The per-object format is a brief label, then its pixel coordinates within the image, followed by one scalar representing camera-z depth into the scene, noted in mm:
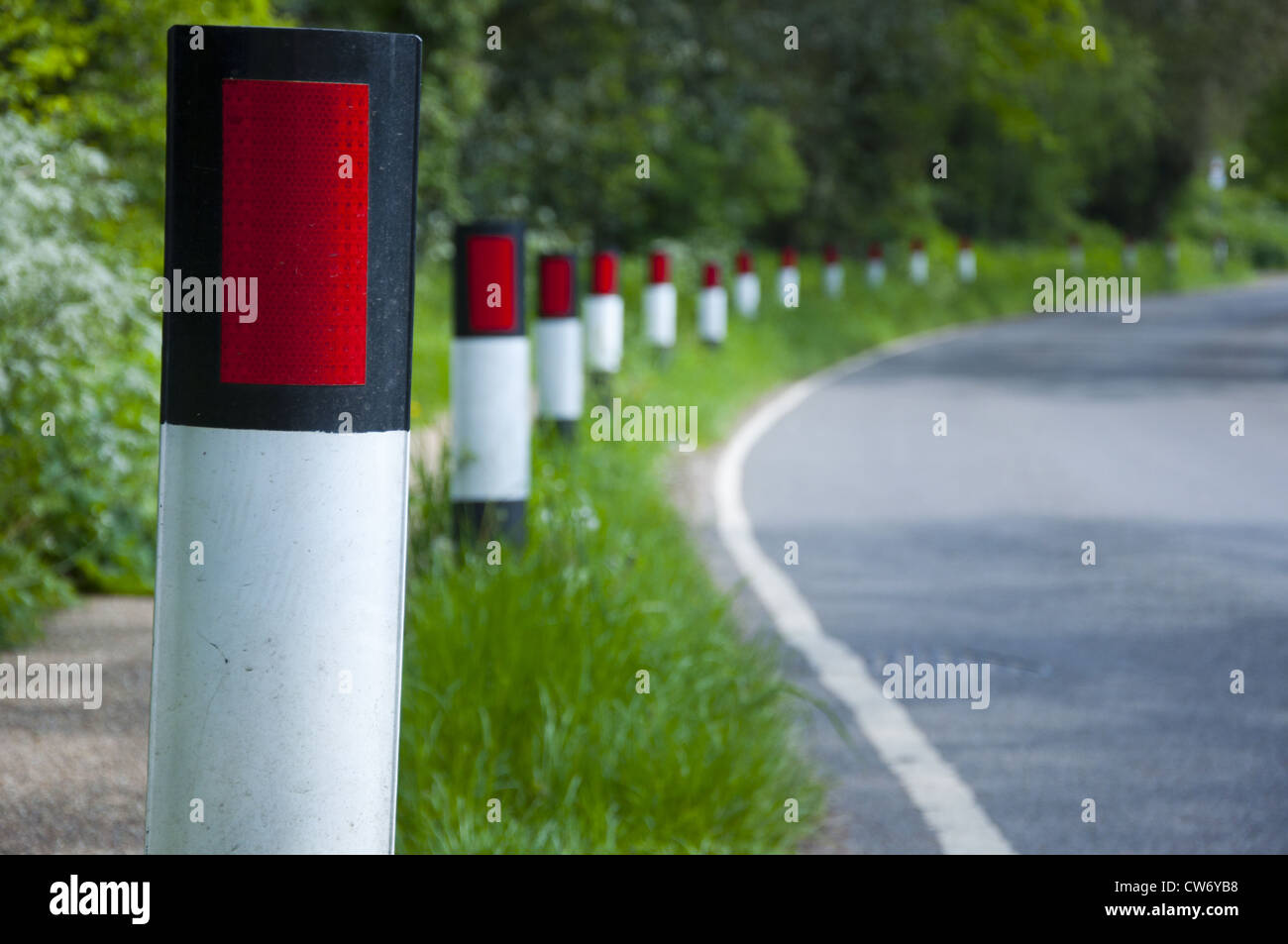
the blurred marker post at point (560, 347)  7477
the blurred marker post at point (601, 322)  10547
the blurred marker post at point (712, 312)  16156
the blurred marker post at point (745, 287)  19859
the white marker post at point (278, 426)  2076
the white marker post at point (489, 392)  5320
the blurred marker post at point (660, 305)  14062
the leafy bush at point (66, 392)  5289
